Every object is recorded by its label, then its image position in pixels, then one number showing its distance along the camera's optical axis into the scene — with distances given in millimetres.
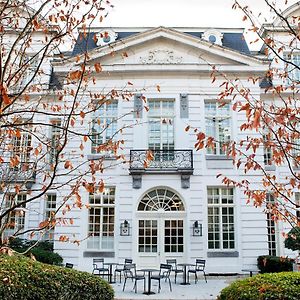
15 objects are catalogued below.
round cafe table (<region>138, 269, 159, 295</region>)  13045
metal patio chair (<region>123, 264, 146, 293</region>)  14036
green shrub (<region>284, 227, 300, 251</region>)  14977
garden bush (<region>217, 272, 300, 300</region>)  5949
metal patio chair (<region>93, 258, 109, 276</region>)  16355
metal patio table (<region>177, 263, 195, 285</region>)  15091
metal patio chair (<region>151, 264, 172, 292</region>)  13180
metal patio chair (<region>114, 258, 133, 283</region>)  16172
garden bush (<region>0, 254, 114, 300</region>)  6020
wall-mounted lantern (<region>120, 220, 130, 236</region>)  17203
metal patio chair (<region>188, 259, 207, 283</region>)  15375
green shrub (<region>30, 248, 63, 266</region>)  16047
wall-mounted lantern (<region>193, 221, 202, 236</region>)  17141
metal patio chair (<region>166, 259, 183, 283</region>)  15621
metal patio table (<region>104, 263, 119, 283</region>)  15170
